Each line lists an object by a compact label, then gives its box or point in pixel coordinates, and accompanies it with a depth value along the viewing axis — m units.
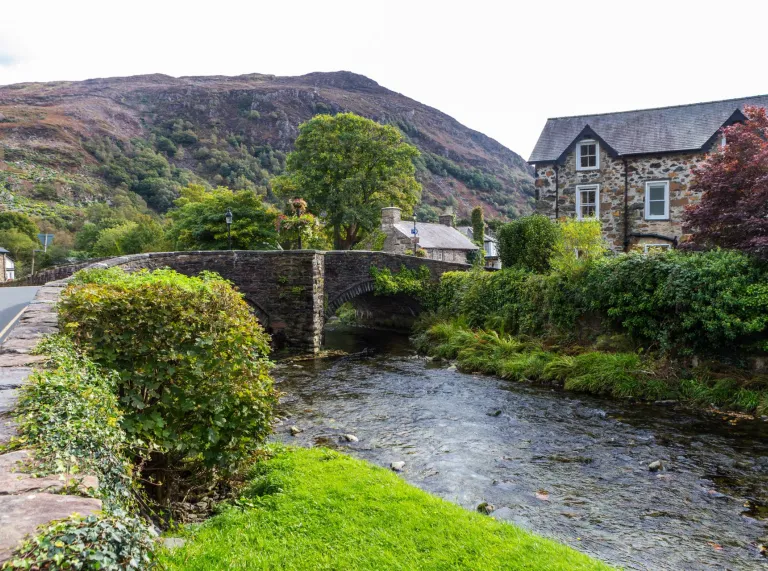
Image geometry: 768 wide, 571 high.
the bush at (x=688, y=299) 11.40
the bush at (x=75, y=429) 2.87
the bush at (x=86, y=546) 2.00
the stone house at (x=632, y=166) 21.44
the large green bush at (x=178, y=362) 4.84
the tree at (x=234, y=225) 25.47
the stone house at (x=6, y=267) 37.81
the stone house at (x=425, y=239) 31.64
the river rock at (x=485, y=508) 6.24
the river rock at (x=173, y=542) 4.20
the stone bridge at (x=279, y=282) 18.28
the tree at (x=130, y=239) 36.69
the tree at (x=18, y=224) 49.56
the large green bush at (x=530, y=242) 17.88
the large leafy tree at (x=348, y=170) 33.34
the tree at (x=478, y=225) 49.45
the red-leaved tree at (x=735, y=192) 13.15
